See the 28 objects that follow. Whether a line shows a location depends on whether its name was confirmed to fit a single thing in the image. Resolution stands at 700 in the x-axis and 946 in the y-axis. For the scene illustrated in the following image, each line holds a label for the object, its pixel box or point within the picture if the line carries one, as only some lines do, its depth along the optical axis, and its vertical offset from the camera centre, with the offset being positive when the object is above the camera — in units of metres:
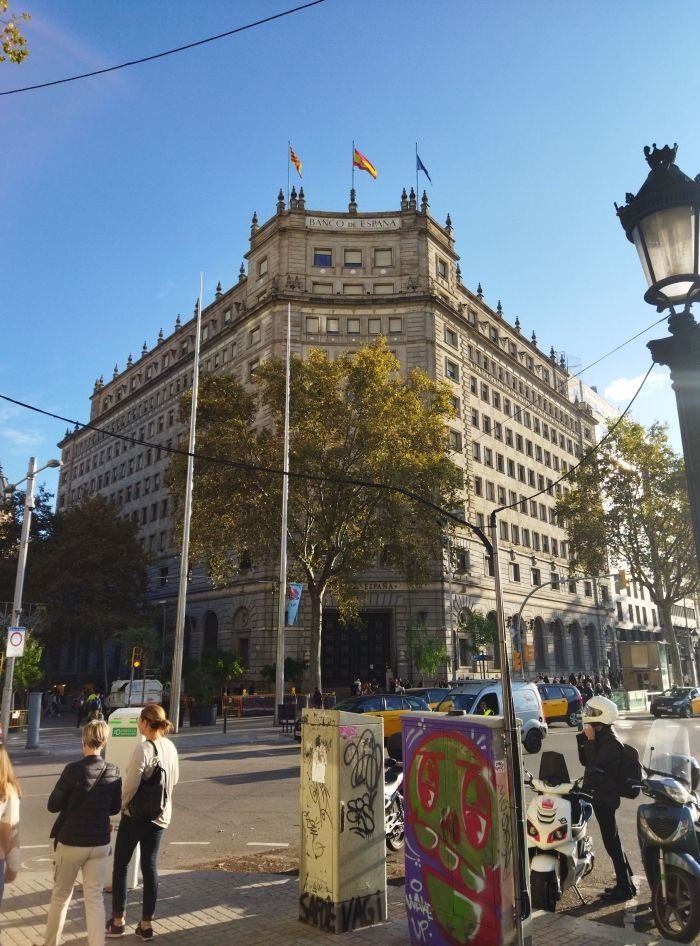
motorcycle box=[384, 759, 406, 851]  8.24 -1.67
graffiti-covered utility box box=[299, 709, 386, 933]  5.63 -1.28
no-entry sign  20.05 +0.71
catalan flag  45.60 +32.14
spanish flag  45.52 +31.79
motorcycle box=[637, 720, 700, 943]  5.52 -1.38
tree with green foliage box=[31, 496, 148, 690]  45.09 +5.86
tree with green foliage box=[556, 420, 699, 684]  44.38 +9.60
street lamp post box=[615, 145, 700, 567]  3.77 +2.18
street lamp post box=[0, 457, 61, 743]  20.89 +2.78
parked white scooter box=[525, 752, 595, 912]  6.16 -1.49
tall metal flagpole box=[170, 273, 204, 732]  25.56 +2.64
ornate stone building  40.91 +19.18
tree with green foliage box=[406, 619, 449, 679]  36.44 +0.81
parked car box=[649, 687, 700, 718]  29.62 -1.60
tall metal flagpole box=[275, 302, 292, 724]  27.09 +2.36
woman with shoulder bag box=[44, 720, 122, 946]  4.91 -1.17
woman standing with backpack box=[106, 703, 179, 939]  5.75 -1.18
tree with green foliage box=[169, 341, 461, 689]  28.94 +7.93
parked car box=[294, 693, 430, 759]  18.31 -1.02
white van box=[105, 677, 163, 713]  33.06 -1.24
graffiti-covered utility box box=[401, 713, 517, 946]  4.93 -1.22
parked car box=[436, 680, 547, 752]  17.38 -0.93
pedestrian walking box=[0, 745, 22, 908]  4.51 -1.00
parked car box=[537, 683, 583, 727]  25.31 -1.33
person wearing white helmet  6.51 -1.00
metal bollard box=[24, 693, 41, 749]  22.27 -1.56
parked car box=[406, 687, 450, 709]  21.62 -0.88
